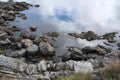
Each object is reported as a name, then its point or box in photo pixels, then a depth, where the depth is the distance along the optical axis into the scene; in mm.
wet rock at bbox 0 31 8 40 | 10310
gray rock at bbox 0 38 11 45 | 9604
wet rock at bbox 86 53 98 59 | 9223
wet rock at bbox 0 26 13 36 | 11055
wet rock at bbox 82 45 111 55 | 9715
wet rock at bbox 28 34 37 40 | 10621
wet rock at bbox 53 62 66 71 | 6945
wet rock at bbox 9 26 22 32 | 11819
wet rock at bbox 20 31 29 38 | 10790
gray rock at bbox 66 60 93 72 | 6513
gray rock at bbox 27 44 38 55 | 8827
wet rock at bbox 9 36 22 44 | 9992
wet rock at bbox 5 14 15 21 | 13706
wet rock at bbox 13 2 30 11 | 16518
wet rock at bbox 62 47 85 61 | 8814
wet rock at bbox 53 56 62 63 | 8476
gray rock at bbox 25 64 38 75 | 5586
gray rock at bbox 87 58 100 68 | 7595
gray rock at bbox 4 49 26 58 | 8452
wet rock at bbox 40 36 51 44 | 10271
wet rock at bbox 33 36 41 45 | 10023
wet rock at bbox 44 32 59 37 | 11441
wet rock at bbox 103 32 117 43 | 11521
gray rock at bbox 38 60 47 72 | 6551
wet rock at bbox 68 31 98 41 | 11732
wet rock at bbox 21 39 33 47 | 9500
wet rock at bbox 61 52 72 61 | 8715
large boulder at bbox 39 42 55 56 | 8897
